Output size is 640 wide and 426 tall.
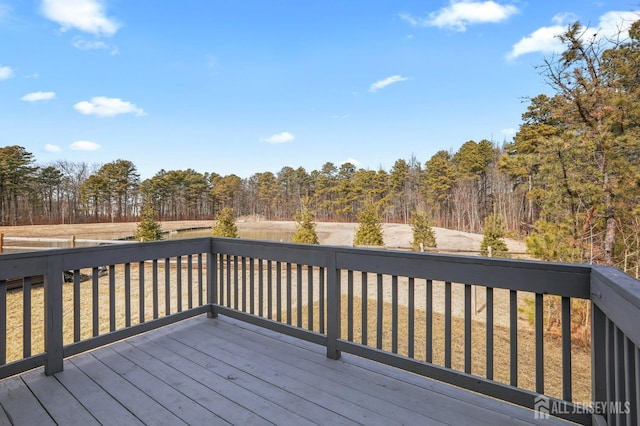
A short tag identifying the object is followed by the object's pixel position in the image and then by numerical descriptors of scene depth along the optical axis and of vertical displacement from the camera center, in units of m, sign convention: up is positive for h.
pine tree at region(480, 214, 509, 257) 11.45 -1.04
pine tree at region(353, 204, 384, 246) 13.54 -0.90
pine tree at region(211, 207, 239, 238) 13.18 -0.59
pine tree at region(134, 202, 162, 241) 13.28 -0.66
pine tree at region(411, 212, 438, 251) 13.40 -0.92
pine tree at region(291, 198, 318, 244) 12.77 -0.70
